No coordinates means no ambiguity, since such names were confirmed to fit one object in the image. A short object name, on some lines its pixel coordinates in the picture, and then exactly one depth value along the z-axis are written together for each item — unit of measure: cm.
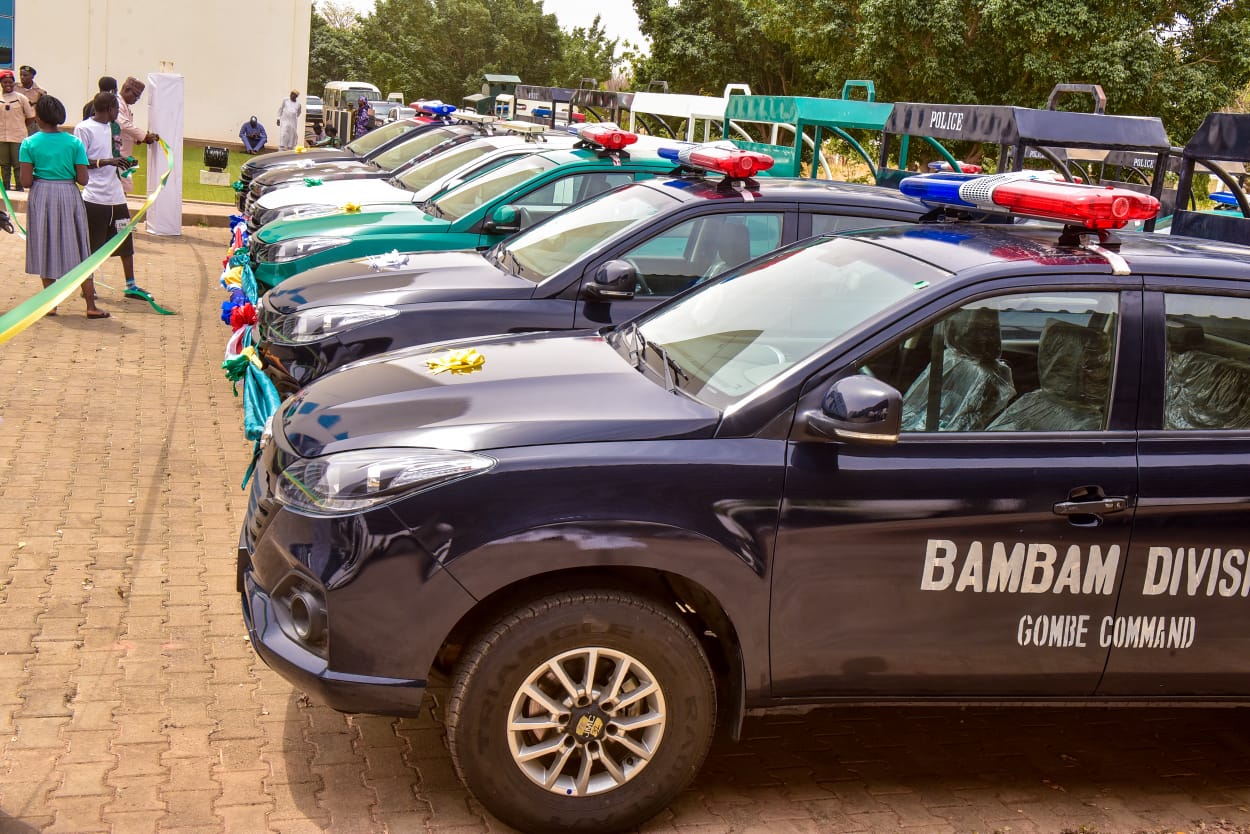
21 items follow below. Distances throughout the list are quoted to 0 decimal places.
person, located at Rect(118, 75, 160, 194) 1335
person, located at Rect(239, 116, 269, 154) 2684
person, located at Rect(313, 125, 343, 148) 2595
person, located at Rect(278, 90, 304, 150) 3080
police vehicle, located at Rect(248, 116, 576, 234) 1055
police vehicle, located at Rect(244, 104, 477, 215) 1308
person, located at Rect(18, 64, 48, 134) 1666
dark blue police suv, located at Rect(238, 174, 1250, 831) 350
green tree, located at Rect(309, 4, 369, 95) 7700
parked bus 3553
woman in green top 982
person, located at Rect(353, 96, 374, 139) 3228
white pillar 1505
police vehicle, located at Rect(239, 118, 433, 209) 1571
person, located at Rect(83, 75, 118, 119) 1130
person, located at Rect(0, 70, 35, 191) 1559
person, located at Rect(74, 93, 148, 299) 1074
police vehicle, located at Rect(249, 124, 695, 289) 866
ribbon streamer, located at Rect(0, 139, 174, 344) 390
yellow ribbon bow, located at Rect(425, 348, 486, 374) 430
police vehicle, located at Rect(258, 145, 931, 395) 637
